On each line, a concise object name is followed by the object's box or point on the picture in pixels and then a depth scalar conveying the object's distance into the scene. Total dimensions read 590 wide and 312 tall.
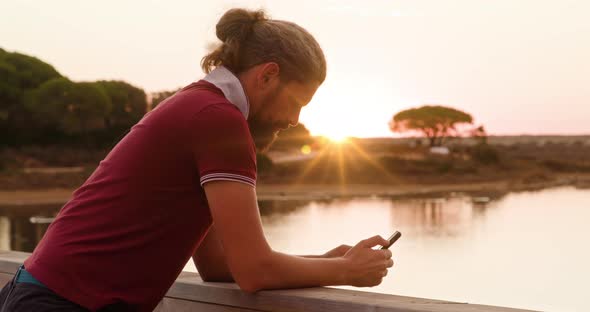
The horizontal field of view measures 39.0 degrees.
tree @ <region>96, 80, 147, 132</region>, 31.38
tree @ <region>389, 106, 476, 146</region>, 59.59
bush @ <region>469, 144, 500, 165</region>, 40.94
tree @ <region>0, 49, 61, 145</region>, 29.84
